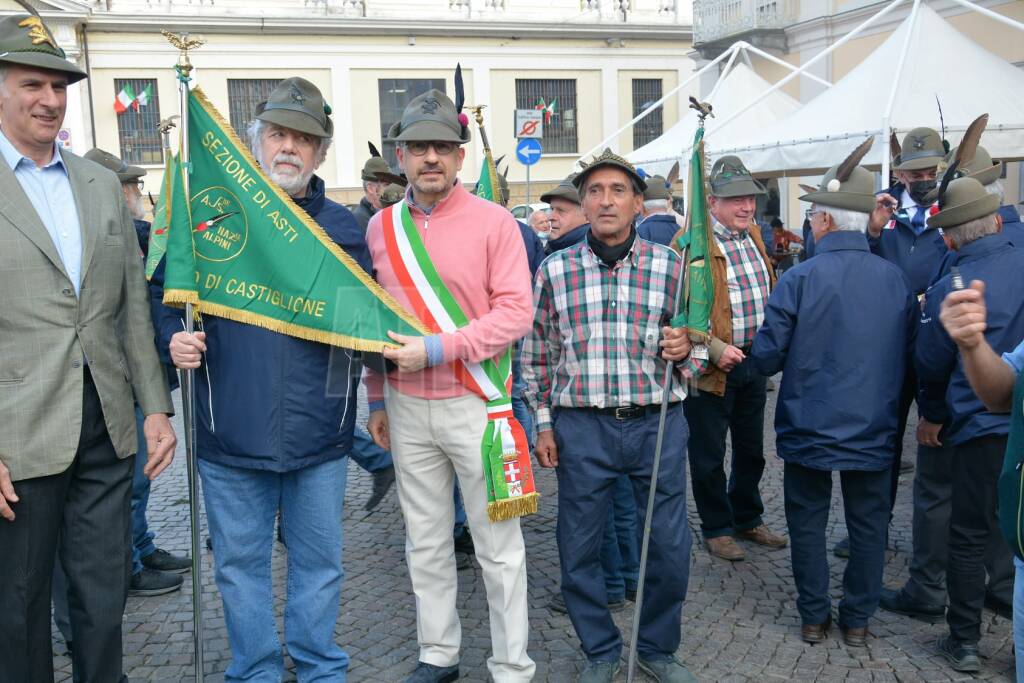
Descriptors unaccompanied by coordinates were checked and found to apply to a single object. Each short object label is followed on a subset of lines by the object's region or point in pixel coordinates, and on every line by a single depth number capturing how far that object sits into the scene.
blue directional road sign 16.27
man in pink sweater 3.30
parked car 19.73
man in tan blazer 2.75
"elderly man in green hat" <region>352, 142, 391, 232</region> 6.59
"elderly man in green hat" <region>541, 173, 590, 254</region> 5.33
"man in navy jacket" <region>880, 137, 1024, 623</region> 4.09
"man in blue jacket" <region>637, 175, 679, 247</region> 5.34
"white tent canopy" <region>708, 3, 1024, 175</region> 7.92
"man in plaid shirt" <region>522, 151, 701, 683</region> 3.48
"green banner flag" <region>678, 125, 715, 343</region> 3.41
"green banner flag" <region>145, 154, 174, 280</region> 3.09
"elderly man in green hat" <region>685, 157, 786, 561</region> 4.68
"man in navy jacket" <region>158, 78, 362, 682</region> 3.15
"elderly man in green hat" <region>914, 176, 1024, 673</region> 3.60
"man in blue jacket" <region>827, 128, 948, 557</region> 5.25
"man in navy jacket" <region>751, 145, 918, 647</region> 3.79
